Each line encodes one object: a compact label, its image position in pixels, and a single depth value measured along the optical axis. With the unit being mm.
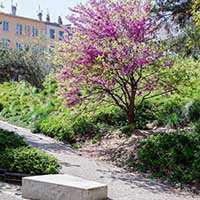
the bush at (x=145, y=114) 11024
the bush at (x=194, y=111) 10397
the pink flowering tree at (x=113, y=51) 9529
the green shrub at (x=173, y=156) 7450
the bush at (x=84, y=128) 11177
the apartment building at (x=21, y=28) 40904
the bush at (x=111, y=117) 11414
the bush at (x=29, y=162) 6912
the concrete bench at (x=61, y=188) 5787
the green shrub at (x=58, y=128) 11260
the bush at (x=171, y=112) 10451
